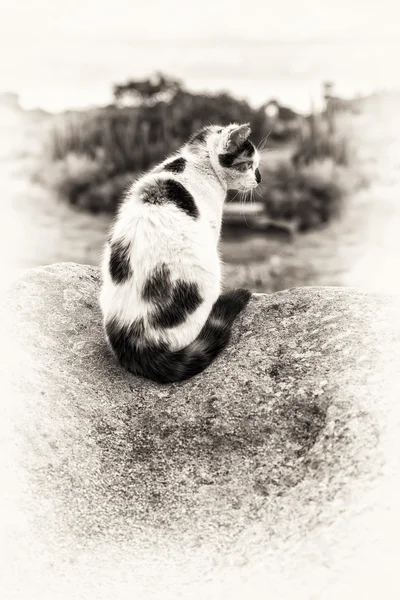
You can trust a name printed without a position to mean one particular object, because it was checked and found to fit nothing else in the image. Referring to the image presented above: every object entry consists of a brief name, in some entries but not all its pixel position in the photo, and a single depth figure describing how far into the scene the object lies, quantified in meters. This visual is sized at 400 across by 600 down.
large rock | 2.37
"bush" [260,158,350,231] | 7.65
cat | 3.25
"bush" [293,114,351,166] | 7.86
